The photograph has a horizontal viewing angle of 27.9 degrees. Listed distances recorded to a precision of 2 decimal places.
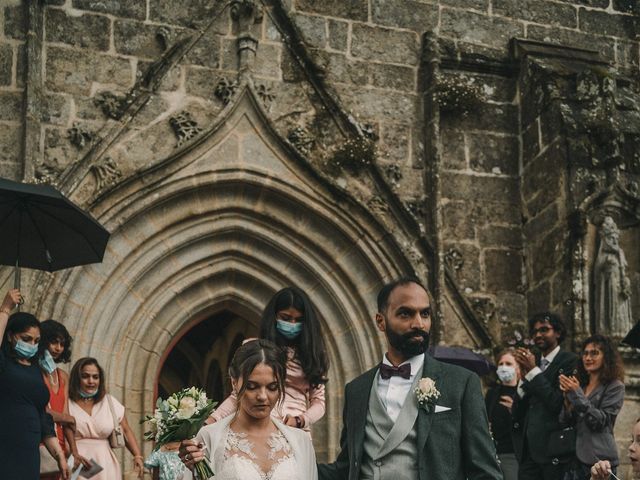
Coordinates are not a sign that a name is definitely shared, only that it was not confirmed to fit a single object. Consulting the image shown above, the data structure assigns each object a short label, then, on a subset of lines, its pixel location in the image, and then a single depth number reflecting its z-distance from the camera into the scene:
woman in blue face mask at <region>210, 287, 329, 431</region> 7.98
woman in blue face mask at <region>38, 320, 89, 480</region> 9.73
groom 6.10
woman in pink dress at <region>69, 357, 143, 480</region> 10.05
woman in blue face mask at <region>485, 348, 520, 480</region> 10.56
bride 6.29
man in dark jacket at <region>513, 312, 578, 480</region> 9.50
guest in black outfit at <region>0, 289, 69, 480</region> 8.50
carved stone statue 12.82
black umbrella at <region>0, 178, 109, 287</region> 9.71
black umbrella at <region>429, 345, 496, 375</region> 12.14
